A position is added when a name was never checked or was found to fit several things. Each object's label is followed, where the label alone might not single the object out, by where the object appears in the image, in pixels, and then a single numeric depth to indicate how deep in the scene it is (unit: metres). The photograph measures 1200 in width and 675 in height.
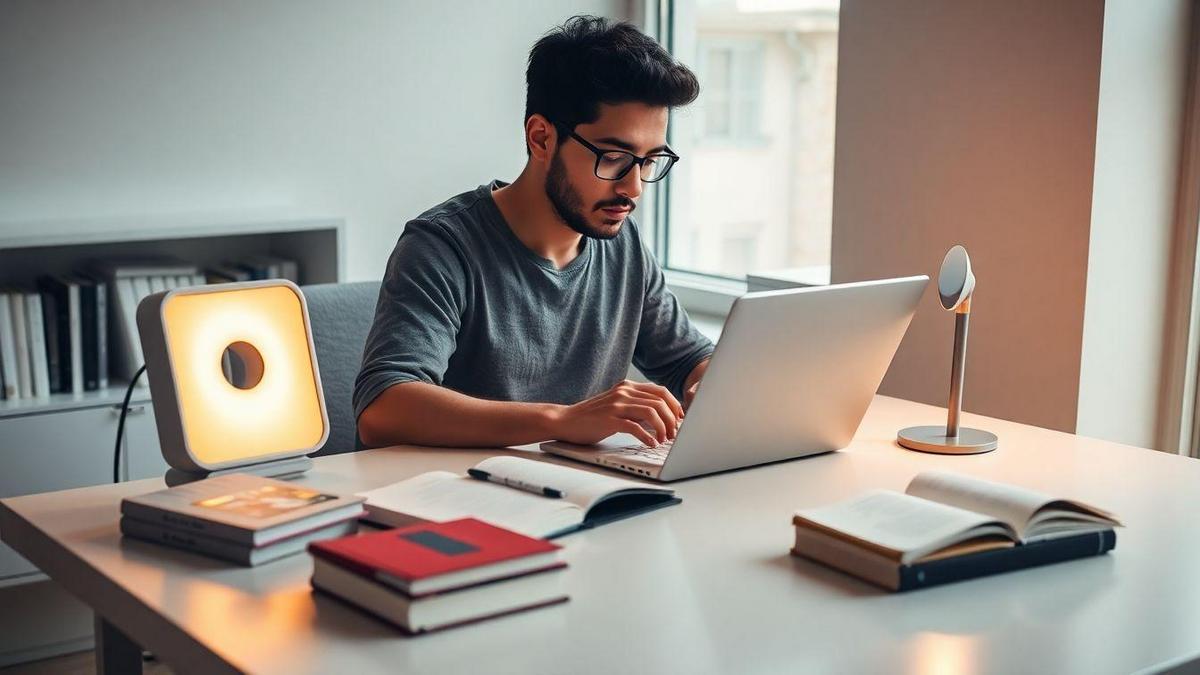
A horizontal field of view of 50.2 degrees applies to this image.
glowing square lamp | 1.65
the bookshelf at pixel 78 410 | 2.83
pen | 1.52
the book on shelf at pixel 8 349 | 2.86
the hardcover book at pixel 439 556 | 1.15
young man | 1.94
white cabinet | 2.81
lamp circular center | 1.76
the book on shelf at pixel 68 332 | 2.94
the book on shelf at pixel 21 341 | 2.88
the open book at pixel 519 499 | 1.43
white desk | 1.12
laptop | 1.61
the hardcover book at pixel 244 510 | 1.35
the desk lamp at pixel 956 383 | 1.88
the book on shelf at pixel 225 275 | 3.18
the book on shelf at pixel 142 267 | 3.01
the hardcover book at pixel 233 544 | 1.34
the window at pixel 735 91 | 5.14
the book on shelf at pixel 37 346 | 2.89
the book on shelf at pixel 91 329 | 2.96
